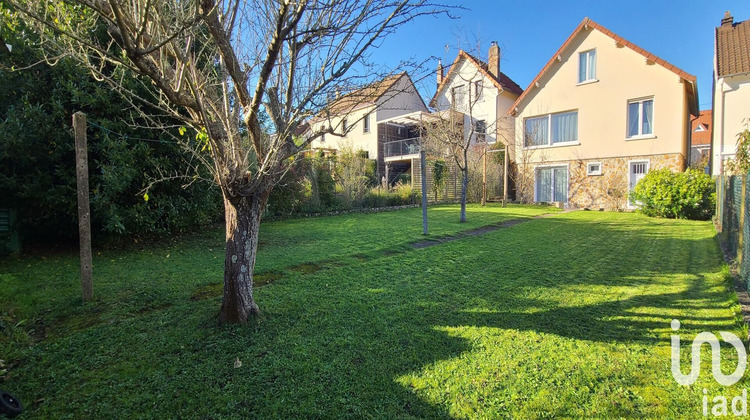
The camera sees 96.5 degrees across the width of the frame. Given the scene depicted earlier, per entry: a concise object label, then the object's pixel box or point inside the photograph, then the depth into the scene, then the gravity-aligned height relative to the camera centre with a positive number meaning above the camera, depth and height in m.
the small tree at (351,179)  14.48 +0.69
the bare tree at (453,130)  10.99 +2.26
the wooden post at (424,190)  8.57 +0.11
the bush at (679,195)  10.57 -0.13
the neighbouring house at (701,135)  26.43 +4.85
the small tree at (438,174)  18.52 +1.11
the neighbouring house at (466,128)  19.59 +4.69
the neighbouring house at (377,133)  24.02 +4.58
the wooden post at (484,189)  16.58 +0.22
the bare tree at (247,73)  2.63 +1.10
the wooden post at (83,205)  3.97 -0.08
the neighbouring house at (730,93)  13.48 +4.01
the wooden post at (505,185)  16.23 +0.40
